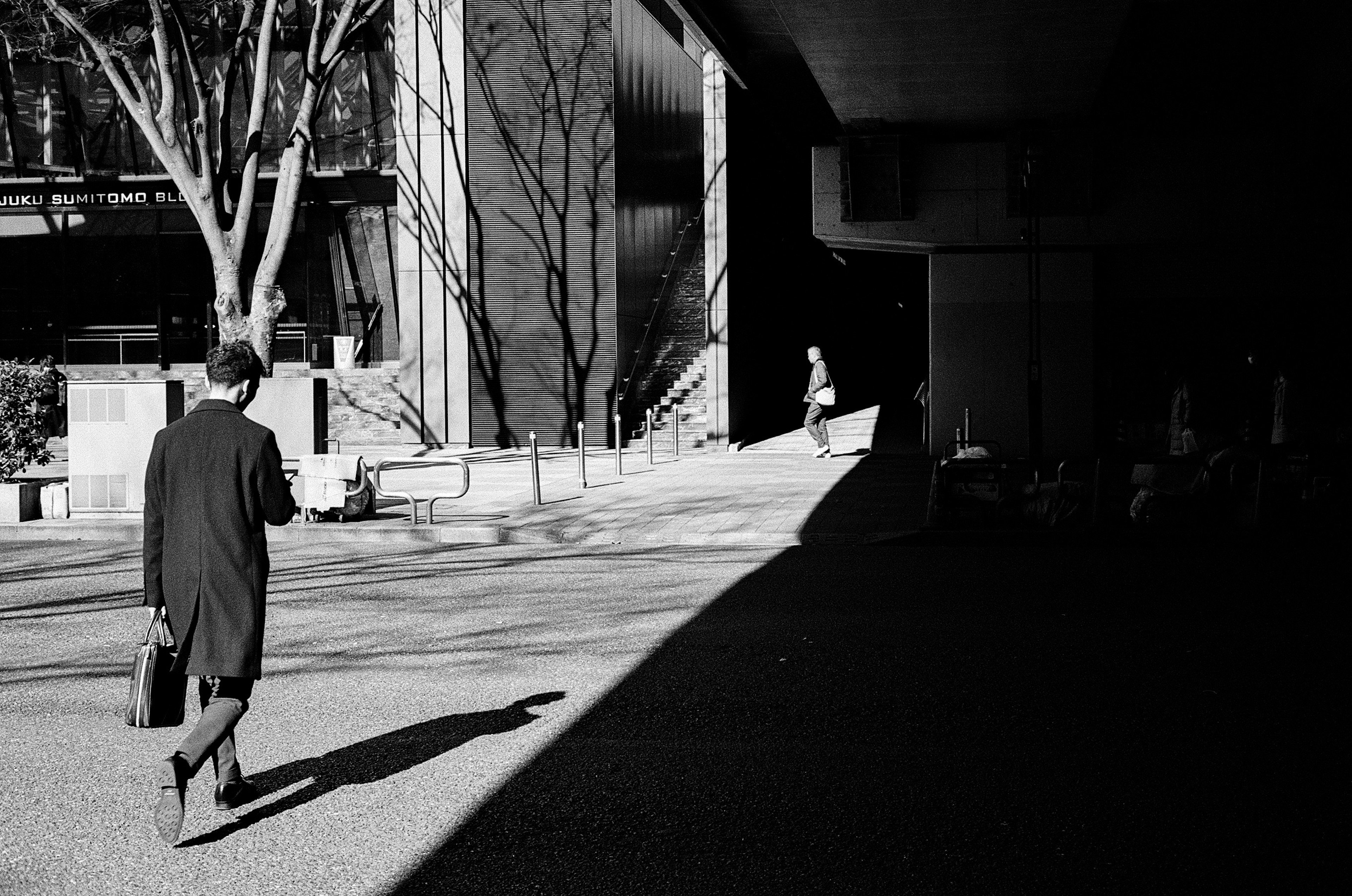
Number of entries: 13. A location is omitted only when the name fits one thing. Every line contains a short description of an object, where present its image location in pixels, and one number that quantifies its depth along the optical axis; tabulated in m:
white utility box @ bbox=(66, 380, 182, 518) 15.27
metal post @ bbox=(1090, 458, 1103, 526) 13.50
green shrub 15.24
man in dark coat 4.69
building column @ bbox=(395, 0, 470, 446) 25.97
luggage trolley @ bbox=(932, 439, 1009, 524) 13.98
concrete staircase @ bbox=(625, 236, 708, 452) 26.86
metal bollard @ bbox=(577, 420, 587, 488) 17.47
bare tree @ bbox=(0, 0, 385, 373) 16.94
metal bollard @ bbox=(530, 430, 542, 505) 15.93
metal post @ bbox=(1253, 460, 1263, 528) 12.81
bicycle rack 14.24
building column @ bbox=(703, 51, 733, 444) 25.91
